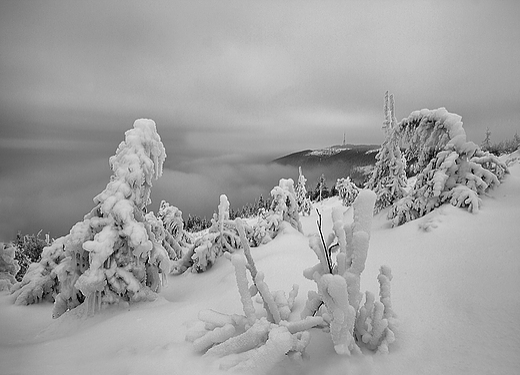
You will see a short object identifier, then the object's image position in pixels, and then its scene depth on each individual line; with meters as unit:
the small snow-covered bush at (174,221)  18.69
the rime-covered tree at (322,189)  79.19
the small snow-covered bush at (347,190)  41.25
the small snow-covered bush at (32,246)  26.11
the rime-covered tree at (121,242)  5.73
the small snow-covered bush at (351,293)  2.62
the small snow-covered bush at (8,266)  10.98
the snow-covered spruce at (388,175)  11.55
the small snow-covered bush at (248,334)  2.54
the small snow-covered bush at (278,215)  12.84
